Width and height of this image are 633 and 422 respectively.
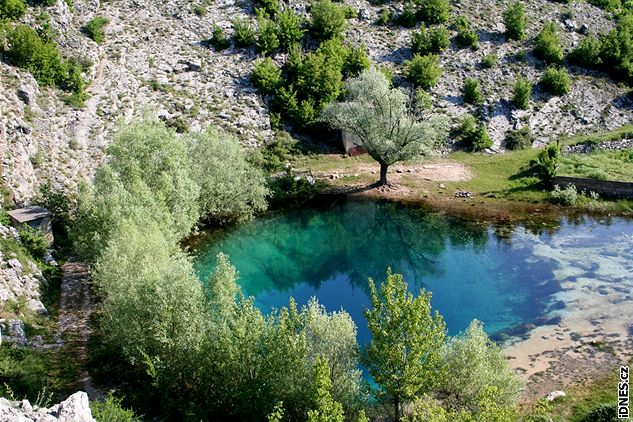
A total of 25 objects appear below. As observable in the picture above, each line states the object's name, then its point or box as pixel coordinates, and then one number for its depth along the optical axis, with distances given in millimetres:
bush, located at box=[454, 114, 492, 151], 60438
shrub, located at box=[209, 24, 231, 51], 63625
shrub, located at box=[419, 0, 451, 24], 70500
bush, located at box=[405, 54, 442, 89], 63406
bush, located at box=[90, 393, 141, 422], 20083
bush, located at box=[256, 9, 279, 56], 63688
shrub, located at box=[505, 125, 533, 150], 61031
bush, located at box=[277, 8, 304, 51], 64562
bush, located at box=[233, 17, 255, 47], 63875
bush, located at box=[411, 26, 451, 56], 67188
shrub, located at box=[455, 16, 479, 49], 68625
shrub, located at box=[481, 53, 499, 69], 66938
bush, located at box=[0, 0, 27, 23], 52312
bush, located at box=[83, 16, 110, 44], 58031
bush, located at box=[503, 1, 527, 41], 69812
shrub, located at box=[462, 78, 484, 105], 63750
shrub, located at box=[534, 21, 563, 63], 67938
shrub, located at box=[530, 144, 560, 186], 52656
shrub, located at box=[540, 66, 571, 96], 65375
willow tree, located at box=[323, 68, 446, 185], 51750
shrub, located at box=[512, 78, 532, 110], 63406
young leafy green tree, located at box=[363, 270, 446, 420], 22188
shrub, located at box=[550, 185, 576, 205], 50500
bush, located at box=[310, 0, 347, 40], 65625
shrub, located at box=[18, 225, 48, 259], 34844
